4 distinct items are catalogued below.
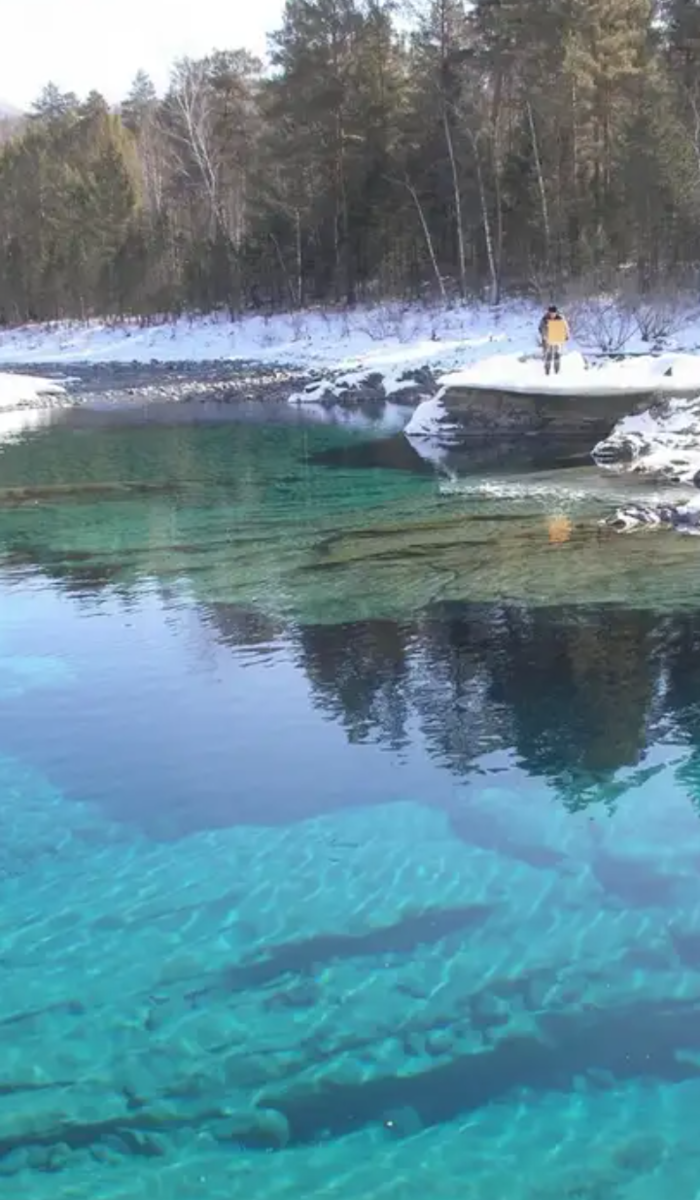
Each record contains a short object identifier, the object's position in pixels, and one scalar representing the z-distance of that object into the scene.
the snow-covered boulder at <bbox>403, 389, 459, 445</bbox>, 24.17
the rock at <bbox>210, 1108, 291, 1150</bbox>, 4.55
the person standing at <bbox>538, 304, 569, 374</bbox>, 22.03
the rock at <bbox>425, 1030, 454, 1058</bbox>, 5.02
